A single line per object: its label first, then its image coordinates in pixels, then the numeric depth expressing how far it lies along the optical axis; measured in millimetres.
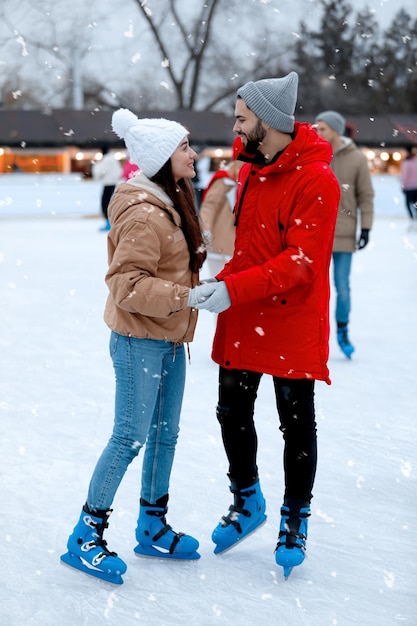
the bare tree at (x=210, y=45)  32250
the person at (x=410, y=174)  14852
